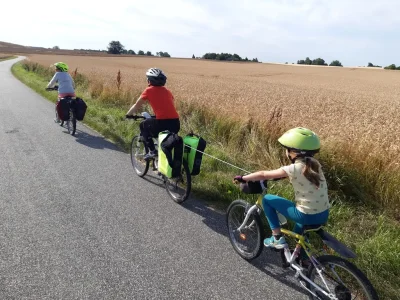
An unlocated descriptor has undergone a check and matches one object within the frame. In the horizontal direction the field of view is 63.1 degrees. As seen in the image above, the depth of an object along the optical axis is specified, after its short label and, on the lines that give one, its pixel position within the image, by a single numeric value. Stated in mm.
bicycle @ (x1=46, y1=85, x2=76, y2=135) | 8992
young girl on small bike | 2848
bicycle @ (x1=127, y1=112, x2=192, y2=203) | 5020
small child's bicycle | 2654
